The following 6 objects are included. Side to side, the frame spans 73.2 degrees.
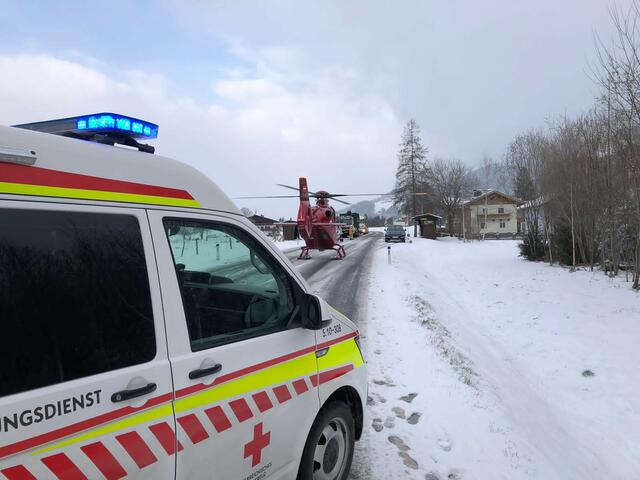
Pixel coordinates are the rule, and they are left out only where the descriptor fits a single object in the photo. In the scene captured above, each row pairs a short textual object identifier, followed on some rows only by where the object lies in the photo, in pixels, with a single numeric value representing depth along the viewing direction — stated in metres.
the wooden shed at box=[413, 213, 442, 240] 52.23
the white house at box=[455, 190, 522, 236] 67.75
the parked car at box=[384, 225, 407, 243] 45.50
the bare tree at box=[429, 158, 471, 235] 58.62
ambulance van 1.52
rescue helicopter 22.66
